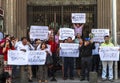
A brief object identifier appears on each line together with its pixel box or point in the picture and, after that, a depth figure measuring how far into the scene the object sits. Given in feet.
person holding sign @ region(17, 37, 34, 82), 24.60
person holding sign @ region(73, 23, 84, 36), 28.01
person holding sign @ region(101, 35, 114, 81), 24.75
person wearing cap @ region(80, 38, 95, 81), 24.79
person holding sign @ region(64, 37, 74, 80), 25.27
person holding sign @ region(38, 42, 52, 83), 24.51
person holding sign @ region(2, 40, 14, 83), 23.64
